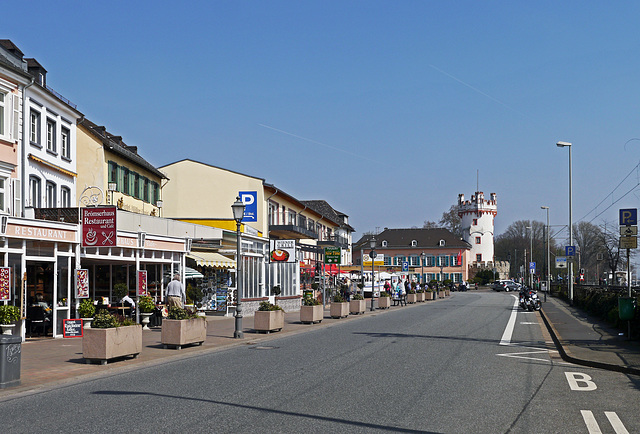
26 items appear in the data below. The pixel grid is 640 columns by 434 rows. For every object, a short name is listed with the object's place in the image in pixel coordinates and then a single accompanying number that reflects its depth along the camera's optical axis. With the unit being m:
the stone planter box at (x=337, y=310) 30.97
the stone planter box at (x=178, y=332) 17.30
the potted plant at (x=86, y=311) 20.94
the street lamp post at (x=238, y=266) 20.73
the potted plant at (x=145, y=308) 23.97
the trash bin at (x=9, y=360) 10.94
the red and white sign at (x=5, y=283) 18.11
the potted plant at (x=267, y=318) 22.62
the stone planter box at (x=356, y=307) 35.22
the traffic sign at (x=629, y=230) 19.27
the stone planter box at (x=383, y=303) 42.28
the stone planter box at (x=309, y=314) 27.14
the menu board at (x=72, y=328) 20.38
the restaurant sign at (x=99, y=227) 21.42
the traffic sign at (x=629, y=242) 19.00
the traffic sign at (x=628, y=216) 19.36
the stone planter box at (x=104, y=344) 14.08
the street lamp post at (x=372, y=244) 39.81
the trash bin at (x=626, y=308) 18.30
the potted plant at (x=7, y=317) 17.97
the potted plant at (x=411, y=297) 51.50
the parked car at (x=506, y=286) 92.49
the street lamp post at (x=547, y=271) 68.96
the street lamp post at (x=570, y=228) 42.66
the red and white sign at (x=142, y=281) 25.19
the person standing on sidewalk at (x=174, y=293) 22.23
